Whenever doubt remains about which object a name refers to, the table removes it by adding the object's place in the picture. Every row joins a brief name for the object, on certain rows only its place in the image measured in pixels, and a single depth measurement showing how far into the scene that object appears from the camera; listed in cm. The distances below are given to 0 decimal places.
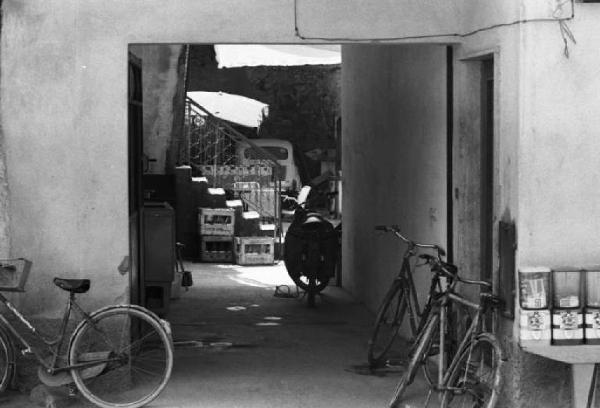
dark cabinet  1096
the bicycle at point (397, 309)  896
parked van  2959
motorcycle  1360
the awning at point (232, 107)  2620
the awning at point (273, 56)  2277
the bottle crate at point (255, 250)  1856
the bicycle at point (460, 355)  712
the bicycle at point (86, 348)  800
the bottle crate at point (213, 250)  1888
